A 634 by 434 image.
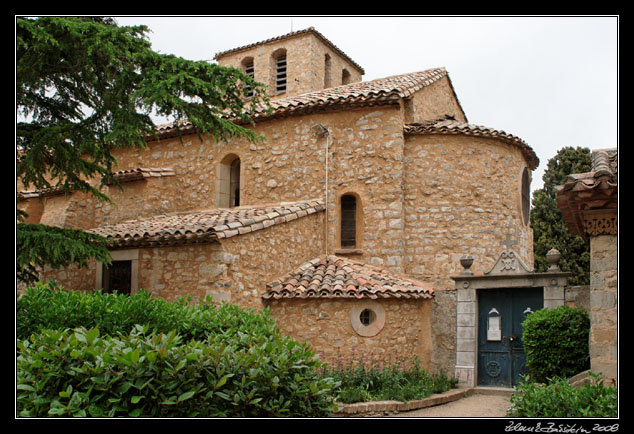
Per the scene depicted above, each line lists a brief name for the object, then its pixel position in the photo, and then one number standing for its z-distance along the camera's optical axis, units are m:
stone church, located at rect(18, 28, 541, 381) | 11.32
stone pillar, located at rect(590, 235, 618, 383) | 7.05
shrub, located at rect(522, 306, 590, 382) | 9.45
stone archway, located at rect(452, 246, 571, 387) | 11.73
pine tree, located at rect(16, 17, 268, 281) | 8.95
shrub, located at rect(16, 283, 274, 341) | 7.20
